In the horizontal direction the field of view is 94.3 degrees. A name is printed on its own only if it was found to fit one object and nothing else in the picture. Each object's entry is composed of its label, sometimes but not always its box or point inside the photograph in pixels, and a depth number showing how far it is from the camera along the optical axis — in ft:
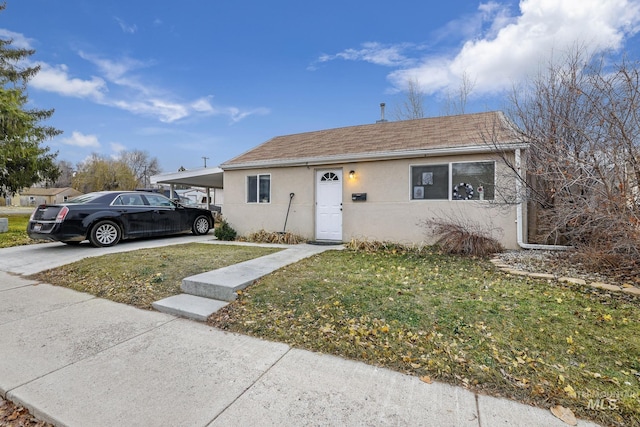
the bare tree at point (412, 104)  58.65
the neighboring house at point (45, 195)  153.99
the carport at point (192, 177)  35.56
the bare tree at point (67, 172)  178.62
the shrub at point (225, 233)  30.11
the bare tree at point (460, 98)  47.91
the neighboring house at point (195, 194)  95.13
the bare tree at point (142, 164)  166.84
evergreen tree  35.50
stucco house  22.03
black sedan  22.91
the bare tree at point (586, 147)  13.73
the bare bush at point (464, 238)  20.62
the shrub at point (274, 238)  27.53
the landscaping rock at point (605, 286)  12.67
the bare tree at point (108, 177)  127.65
